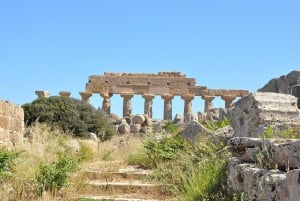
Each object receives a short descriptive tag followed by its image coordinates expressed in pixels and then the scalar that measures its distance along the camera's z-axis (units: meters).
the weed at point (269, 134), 6.48
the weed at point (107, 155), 13.70
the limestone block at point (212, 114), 21.13
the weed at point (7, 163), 8.21
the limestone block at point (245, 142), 5.85
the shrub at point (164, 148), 10.23
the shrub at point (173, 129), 12.01
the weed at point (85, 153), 13.53
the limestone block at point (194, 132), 10.45
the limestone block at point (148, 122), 35.37
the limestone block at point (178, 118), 33.49
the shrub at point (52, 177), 7.73
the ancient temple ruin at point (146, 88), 43.59
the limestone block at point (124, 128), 32.53
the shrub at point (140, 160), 10.93
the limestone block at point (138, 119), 34.91
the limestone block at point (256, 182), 4.70
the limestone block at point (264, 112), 8.04
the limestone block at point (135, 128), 33.16
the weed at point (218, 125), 10.80
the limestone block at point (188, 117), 28.80
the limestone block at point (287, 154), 4.81
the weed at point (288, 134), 6.47
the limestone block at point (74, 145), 13.73
